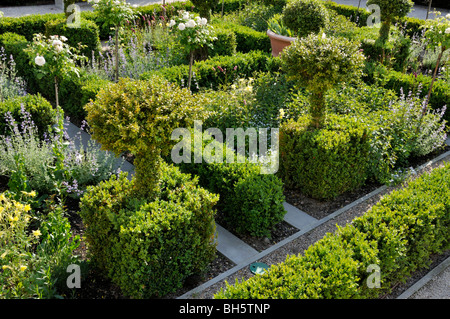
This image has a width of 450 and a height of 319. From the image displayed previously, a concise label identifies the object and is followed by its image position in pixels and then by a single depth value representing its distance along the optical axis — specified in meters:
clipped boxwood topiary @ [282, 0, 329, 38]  8.44
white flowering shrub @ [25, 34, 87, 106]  5.22
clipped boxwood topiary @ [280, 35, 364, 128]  5.66
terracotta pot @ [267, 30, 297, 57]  9.21
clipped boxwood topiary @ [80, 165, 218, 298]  3.91
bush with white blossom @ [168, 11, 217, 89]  6.34
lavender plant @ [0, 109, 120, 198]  5.21
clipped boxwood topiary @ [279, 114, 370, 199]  5.56
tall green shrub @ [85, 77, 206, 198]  4.04
